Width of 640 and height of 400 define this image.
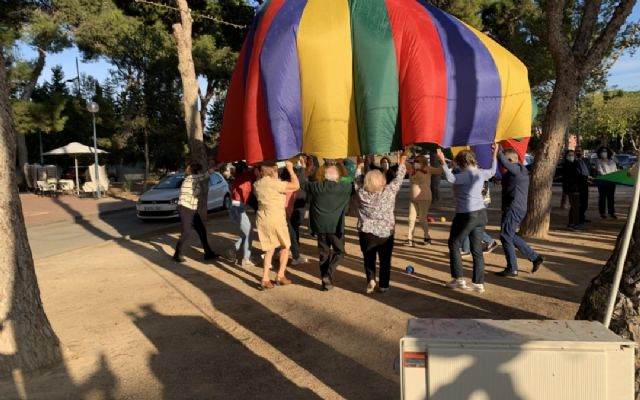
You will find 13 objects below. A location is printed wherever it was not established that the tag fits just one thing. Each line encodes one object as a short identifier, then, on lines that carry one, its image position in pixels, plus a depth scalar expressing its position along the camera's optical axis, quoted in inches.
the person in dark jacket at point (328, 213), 256.4
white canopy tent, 983.7
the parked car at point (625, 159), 1256.2
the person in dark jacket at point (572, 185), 427.2
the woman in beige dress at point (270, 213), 262.7
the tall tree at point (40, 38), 1026.1
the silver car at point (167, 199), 593.3
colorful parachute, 167.6
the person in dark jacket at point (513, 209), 264.5
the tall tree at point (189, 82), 508.1
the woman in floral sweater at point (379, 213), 240.7
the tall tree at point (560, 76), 360.8
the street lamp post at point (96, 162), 885.2
